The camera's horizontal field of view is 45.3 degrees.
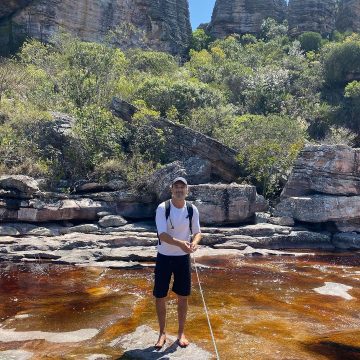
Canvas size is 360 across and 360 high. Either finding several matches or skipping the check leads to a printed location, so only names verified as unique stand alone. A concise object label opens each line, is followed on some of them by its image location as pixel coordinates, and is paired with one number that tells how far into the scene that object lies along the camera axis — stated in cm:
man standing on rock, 484
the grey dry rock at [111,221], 1438
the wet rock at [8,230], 1338
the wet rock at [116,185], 1576
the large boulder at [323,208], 1570
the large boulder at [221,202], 1511
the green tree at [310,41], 4122
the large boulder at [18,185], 1420
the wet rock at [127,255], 1188
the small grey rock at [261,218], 1568
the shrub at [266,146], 1753
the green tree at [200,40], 4488
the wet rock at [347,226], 1598
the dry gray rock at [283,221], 1567
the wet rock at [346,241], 1521
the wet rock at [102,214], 1470
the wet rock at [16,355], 510
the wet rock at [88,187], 1571
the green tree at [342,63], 3122
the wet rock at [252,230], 1443
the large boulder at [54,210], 1401
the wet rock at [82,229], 1405
